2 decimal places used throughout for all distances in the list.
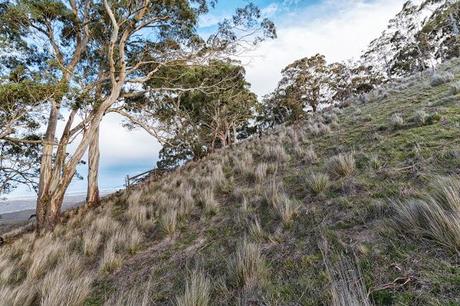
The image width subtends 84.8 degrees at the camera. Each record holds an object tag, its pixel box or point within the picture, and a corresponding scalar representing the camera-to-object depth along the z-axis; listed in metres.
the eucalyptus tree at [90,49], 7.91
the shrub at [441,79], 10.17
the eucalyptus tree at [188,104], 11.34
